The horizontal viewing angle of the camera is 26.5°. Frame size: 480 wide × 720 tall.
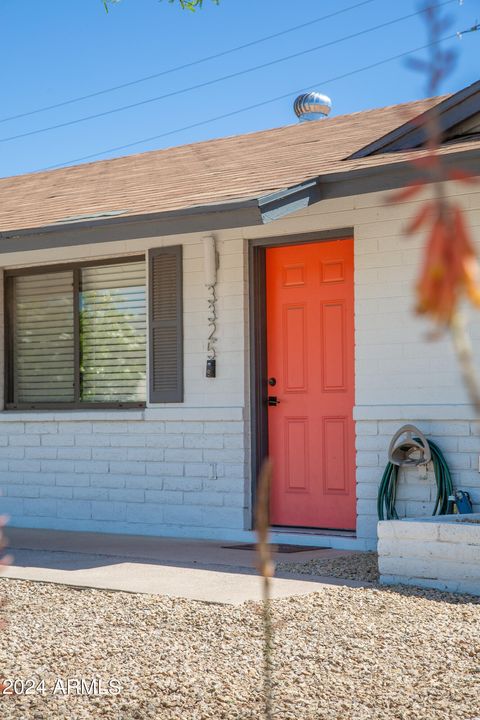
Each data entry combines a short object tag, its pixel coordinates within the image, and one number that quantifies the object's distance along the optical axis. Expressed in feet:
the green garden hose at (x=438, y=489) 22.88
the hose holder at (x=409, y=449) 22.91
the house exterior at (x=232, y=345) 23.72
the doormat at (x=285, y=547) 24.69
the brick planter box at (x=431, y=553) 18.70
